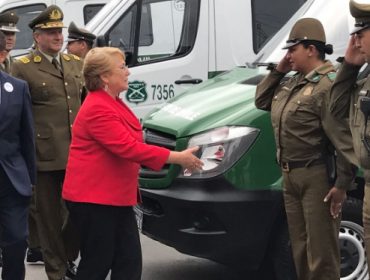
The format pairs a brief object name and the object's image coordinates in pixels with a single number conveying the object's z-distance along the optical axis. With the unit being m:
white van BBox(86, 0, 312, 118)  8.30
